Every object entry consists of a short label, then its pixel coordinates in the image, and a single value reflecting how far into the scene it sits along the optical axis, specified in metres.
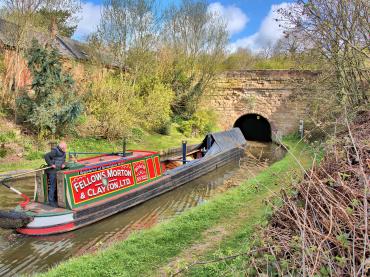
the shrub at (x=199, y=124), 19.05
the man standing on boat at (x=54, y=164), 7.05
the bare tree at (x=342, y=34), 7.87
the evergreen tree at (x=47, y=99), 12.45
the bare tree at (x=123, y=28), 16.56
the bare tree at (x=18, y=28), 12.69
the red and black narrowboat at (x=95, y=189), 6.53
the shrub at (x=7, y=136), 11.66
